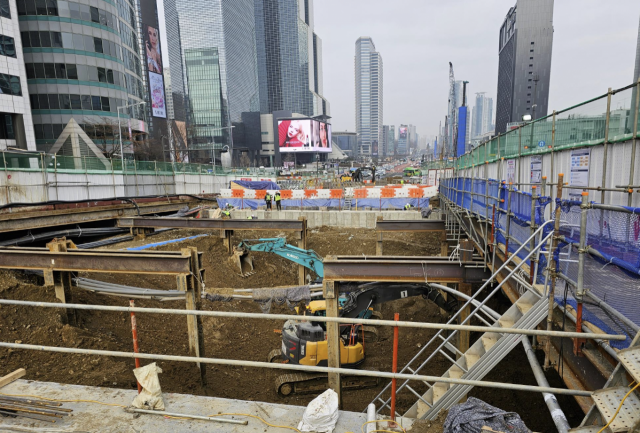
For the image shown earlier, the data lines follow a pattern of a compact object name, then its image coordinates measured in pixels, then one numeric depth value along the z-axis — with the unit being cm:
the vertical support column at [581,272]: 345
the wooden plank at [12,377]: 436
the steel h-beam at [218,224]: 1634
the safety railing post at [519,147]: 934
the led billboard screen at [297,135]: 10962
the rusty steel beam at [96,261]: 892
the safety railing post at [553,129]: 728
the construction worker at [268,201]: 2772
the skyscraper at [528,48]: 11669
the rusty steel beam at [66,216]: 1606
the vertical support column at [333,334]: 756
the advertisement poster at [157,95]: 7238
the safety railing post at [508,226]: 688
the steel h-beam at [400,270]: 827
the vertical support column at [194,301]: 863
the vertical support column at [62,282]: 913
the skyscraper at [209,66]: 12538
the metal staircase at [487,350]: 438
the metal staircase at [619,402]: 243
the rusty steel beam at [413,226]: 1499
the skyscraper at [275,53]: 18812
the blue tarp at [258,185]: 3459
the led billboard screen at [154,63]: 7262
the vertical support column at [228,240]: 1764
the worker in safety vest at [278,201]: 2754
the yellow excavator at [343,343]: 937
